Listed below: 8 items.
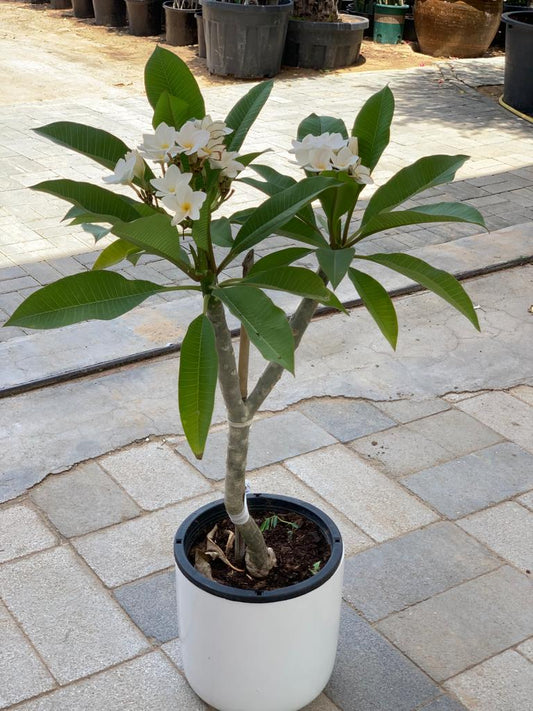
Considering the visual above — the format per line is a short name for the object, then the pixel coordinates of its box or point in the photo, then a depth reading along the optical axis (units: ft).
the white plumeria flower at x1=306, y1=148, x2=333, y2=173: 6.70
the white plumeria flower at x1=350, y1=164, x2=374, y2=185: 6.78
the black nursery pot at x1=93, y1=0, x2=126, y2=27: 45.44
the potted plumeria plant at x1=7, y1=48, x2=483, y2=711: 6.31
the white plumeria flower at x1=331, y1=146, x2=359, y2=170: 6.73
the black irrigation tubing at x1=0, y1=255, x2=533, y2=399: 13.67
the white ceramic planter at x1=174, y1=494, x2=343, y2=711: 7.75
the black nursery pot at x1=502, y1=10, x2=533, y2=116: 30.14
